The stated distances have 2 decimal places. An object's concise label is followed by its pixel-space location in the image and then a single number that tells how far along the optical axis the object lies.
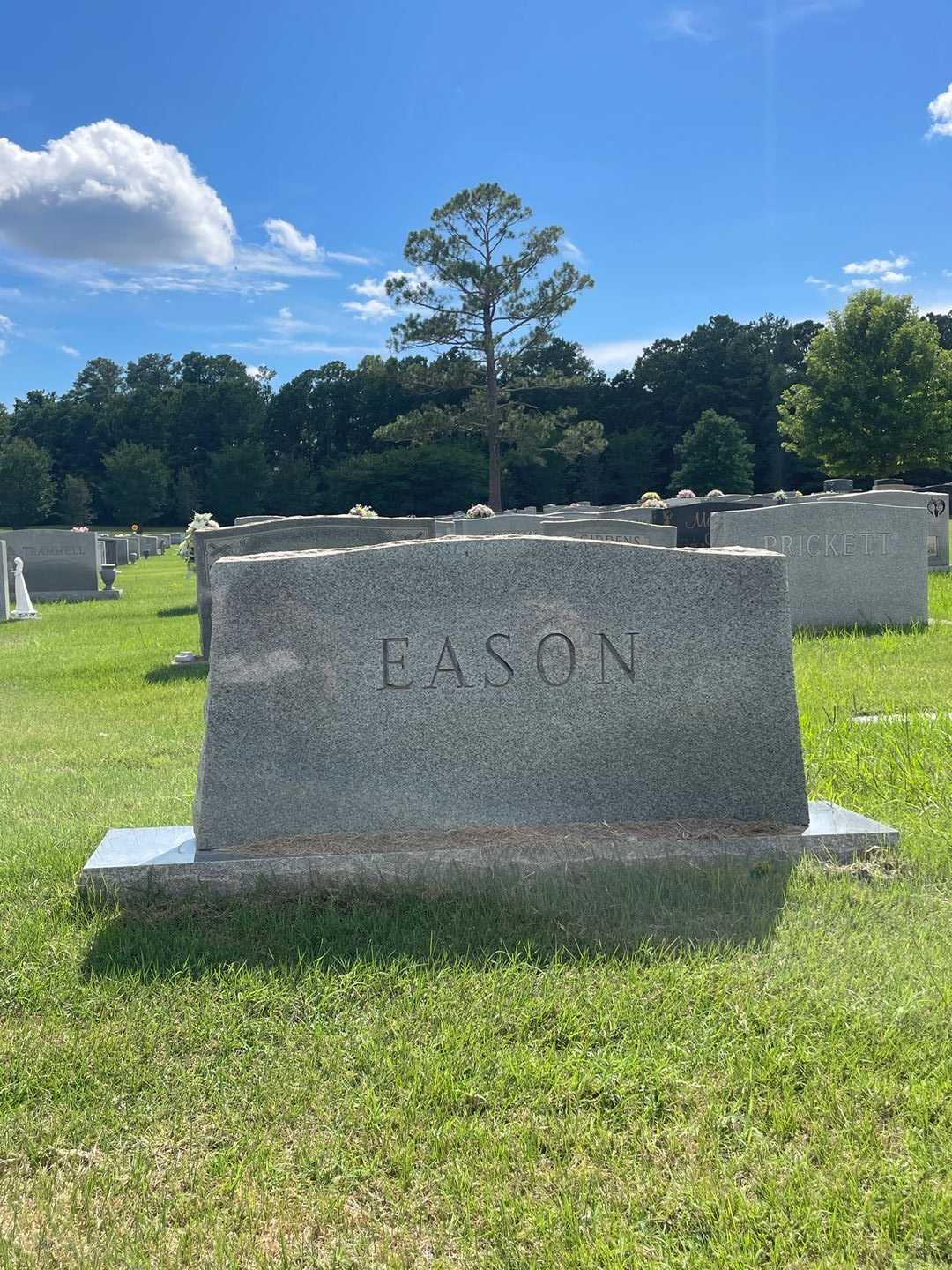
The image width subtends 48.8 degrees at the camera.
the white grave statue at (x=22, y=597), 15.73
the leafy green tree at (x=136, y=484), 68.50
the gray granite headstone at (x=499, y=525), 18.77
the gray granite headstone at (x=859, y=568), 10.23
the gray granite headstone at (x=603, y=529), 10.59
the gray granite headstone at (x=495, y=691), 3.48
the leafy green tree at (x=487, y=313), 40.81
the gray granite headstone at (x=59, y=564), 19.12
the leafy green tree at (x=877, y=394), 38.56
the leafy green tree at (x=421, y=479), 60.84
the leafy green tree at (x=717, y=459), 57.97
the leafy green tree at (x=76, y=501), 69.19
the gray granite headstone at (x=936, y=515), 15.59
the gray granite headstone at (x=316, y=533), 8.71
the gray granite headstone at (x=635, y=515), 20.69
